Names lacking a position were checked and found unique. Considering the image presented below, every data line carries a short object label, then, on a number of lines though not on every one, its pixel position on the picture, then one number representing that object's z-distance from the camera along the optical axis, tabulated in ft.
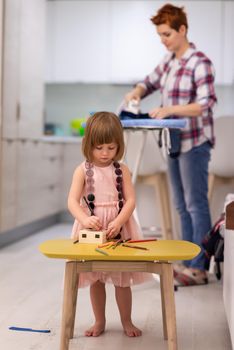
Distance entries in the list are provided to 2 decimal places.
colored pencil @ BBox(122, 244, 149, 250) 6.56
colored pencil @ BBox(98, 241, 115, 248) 6.61
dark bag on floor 8.93
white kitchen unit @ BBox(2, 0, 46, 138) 13.97
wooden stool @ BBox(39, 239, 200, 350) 6.25
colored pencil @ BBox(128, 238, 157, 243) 6.96
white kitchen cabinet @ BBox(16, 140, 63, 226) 15.33
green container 21.90
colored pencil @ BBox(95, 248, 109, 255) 6.22
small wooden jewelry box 6.78
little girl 7.24
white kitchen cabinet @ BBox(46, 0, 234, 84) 20.97
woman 10.64
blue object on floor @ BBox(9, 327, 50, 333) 7.85
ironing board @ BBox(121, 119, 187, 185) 9.61
